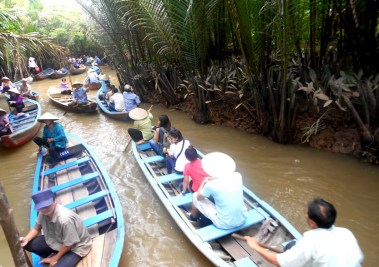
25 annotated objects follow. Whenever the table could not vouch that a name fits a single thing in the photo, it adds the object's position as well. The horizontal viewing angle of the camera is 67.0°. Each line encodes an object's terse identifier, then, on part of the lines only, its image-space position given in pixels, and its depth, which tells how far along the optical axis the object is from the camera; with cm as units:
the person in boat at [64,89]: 1333
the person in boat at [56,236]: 284
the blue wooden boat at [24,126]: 757
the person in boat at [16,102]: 959
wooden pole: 200
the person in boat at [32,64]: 1953
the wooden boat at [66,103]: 1052
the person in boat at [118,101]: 965
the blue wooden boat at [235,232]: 326
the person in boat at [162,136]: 577
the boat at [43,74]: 2095
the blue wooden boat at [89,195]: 337
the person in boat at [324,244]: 203
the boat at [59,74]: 2123
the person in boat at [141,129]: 660
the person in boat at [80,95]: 1045
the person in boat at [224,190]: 334
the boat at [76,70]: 2172
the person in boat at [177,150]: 487
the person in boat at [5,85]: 1034
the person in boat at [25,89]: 1187
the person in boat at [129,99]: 930
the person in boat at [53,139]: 594
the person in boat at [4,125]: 745
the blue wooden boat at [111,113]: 948
